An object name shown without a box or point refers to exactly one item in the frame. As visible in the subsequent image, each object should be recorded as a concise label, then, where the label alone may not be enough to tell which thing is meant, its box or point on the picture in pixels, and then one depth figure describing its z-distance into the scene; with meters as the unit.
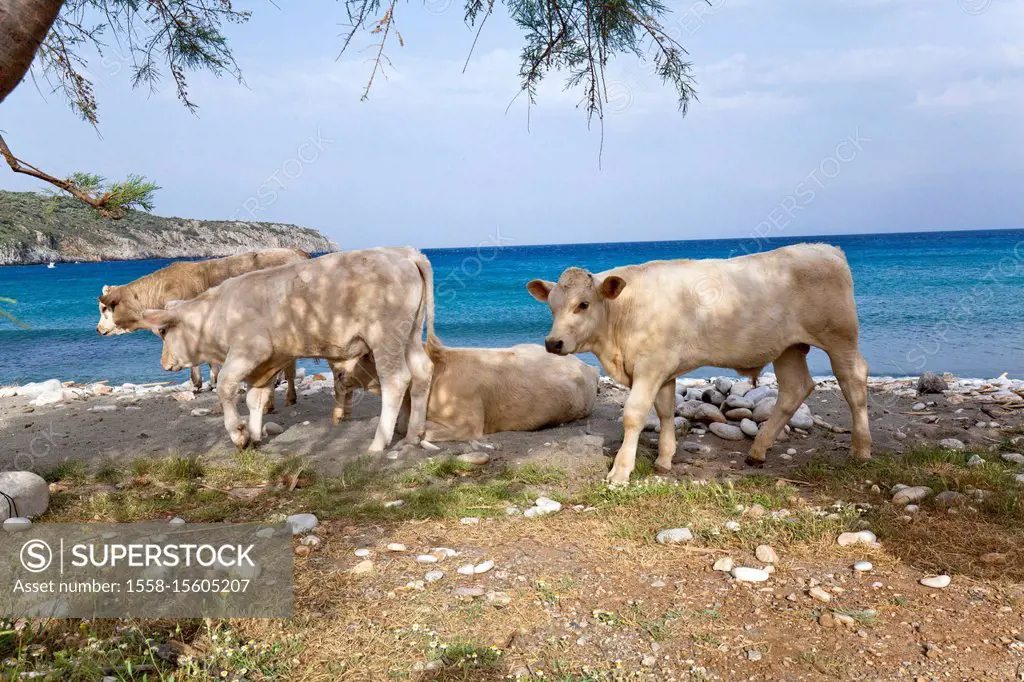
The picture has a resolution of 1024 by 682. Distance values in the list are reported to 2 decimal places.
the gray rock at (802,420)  8.41
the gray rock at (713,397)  9.25
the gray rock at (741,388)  9.71
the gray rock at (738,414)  8.63
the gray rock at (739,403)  8.91
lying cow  8.34
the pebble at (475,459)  7.15
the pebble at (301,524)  5.43
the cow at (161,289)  10.74
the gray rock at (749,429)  8.16
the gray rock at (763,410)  8.55
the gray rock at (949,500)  5.55
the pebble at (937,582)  4.34
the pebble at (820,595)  4.24
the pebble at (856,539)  4.93
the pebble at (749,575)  4.51
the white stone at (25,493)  5.66
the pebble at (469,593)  4.36
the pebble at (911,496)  5.69
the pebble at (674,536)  5.10
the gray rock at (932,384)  10.64
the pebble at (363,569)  4.70
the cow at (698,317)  6.65
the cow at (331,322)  7.51
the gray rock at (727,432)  8.15
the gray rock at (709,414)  8.62
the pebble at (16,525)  5.35
